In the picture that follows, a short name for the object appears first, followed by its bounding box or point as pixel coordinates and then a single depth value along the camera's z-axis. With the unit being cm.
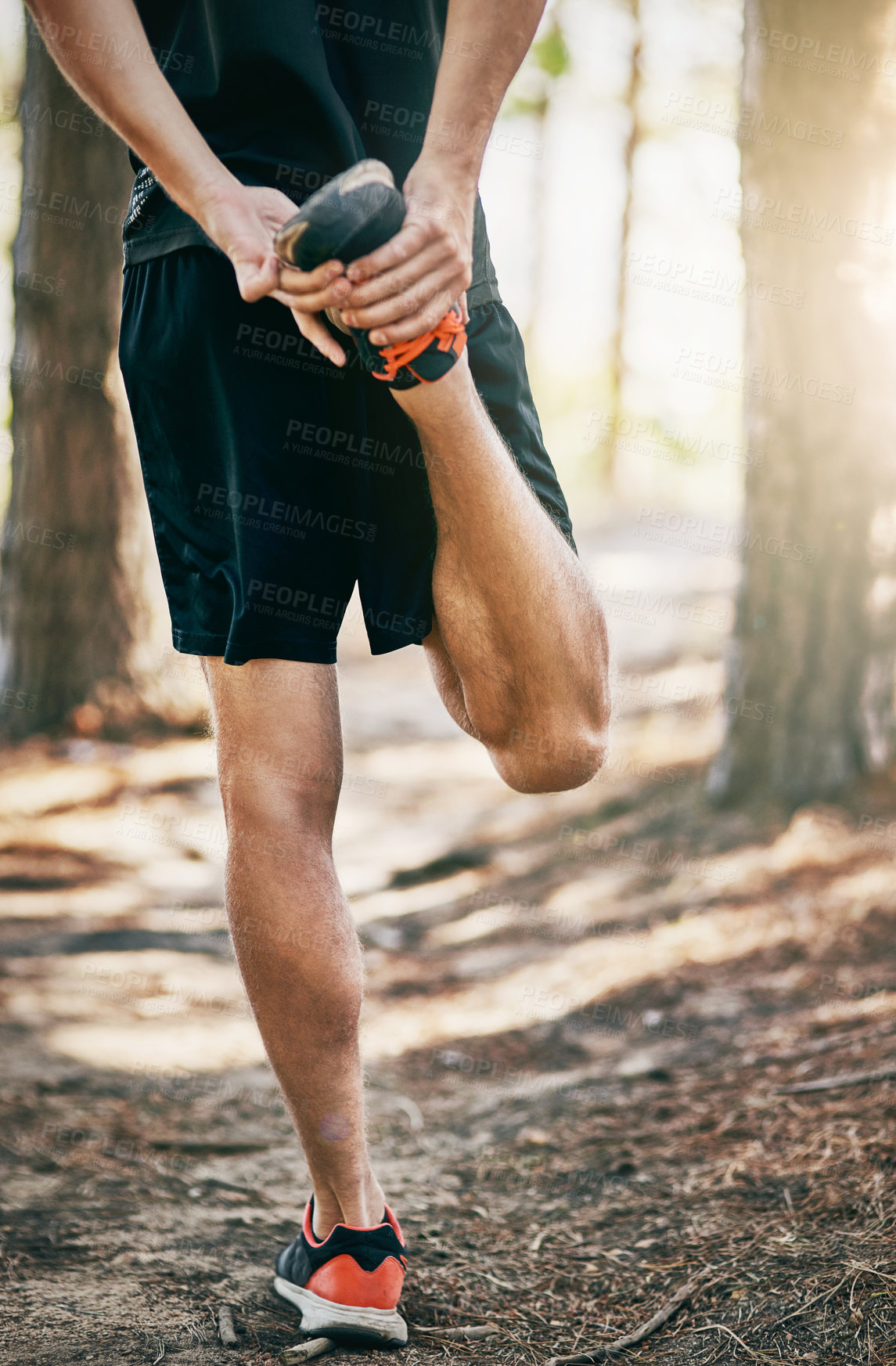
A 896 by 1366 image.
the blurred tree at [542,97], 1440
